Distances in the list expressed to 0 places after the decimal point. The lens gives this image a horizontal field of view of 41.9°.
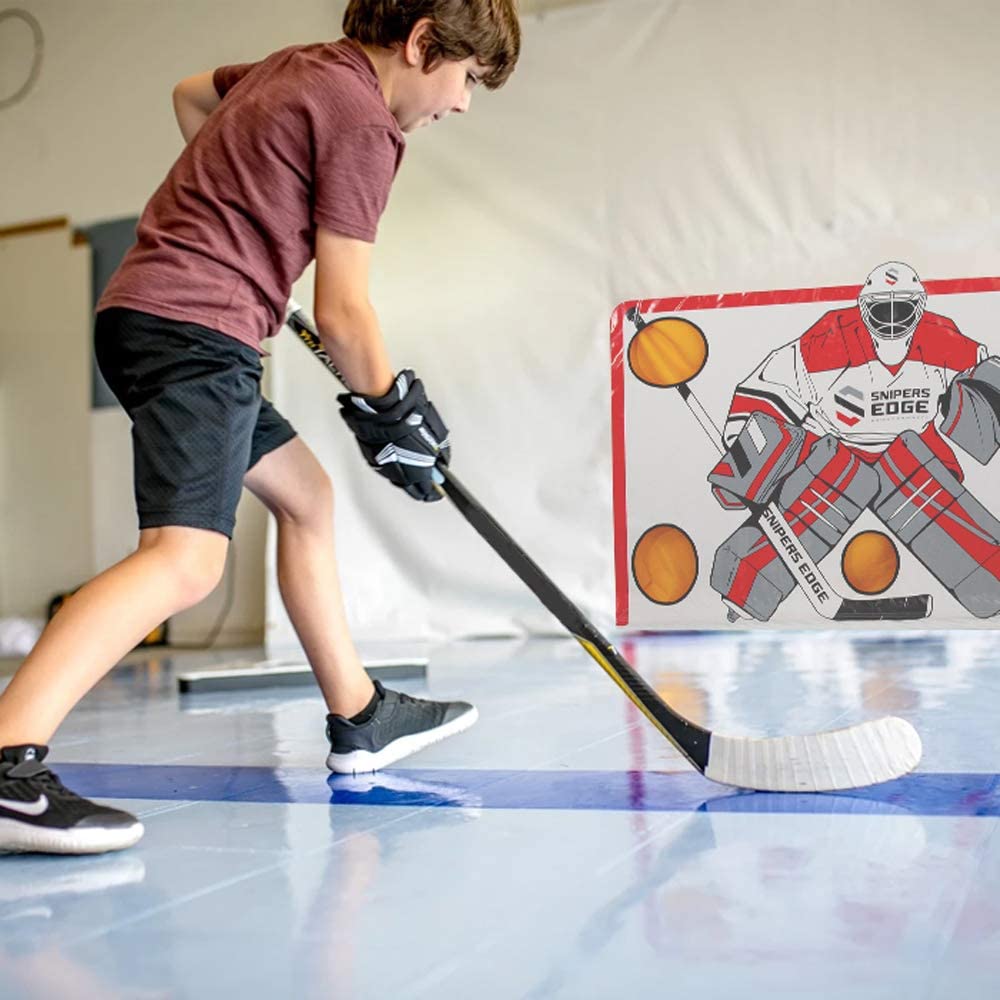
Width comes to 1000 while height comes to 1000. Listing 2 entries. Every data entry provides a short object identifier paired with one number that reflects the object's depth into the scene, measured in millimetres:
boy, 1247
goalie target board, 1770
